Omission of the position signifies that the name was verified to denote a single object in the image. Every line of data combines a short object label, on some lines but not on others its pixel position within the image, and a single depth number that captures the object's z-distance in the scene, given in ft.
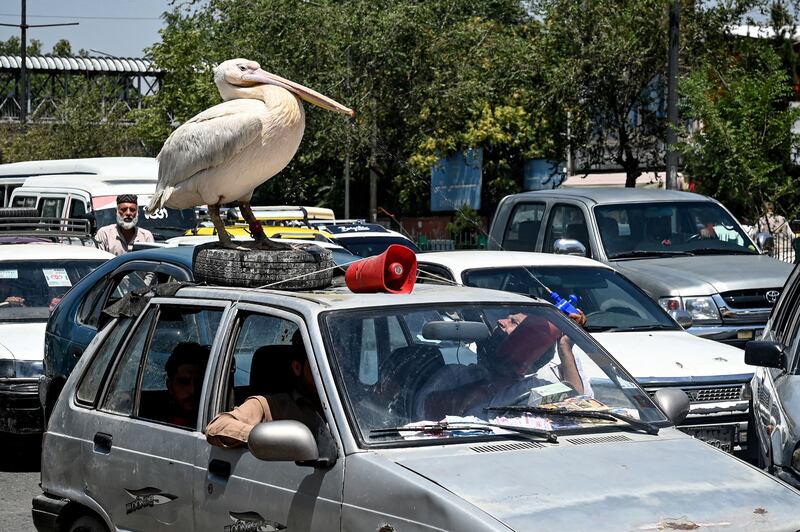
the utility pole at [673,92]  69.87
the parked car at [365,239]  54.34
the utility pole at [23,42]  147.23
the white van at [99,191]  62.13
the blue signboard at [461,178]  124.57
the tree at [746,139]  64.69
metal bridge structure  194.90
